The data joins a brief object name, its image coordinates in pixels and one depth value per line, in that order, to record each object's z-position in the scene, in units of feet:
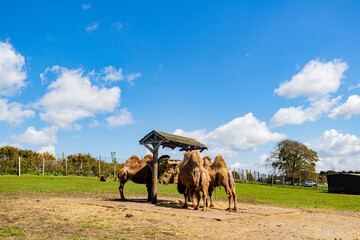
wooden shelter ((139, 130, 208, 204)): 52.60
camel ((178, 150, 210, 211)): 44.16
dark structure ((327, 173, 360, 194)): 125.80
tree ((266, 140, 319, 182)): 197.67
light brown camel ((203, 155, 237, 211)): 46.65
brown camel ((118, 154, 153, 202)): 55.01
